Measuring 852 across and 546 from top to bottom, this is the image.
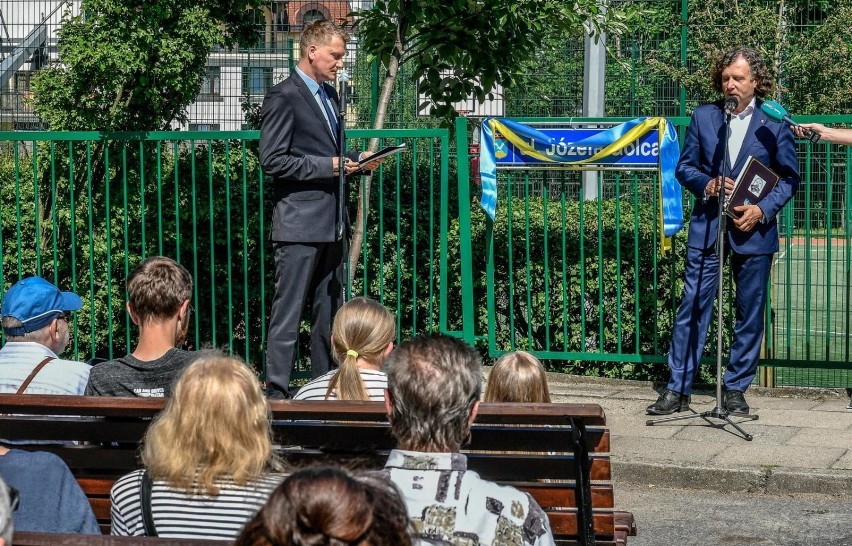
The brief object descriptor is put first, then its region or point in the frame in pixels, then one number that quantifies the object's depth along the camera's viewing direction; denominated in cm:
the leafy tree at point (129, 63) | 891
